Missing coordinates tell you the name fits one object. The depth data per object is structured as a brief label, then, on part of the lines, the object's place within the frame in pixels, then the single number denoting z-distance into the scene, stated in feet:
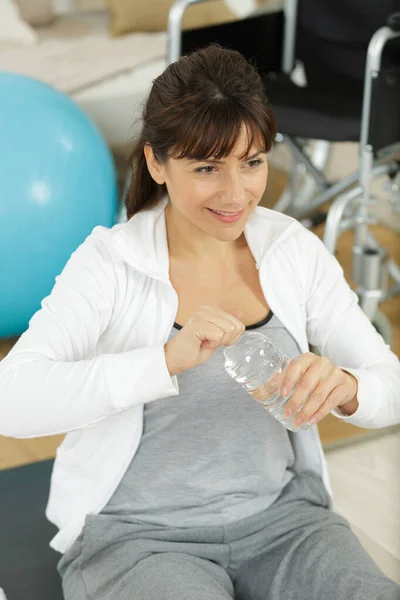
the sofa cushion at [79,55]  11.21
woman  4.16
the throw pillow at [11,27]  12.57
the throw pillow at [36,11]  13.47
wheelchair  8.26
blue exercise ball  8.54
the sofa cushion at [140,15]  13.07
